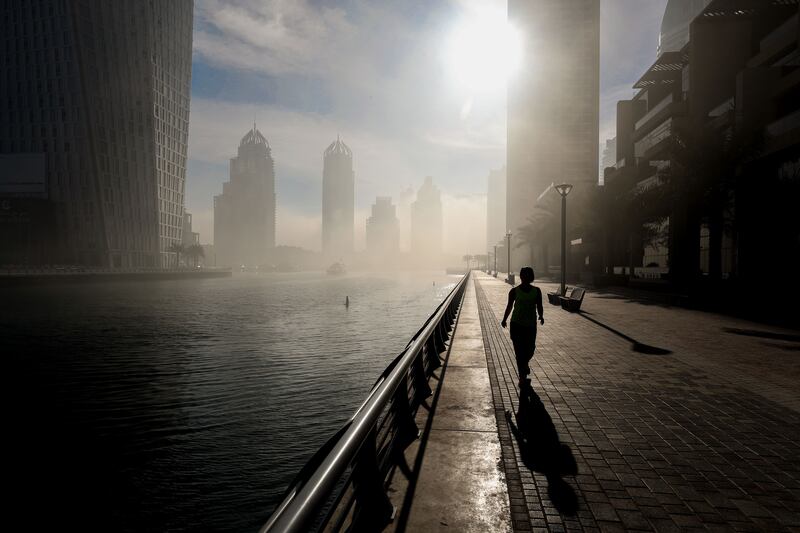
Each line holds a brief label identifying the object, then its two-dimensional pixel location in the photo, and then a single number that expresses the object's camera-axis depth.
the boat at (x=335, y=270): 188.88
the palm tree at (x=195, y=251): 135.96
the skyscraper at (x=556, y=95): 166.12
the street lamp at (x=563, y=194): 25.32
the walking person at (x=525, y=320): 8.42
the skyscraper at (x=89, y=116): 99.75
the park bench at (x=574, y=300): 21.92
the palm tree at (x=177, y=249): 125.69
